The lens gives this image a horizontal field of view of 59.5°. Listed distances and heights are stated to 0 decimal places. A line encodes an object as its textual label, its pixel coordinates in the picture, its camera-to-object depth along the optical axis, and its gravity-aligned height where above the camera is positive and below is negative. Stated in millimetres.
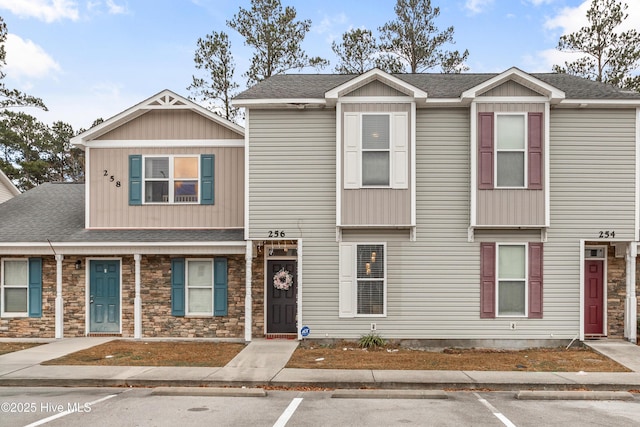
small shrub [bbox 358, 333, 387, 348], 13312 -3107
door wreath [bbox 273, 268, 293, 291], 14492 -1792
